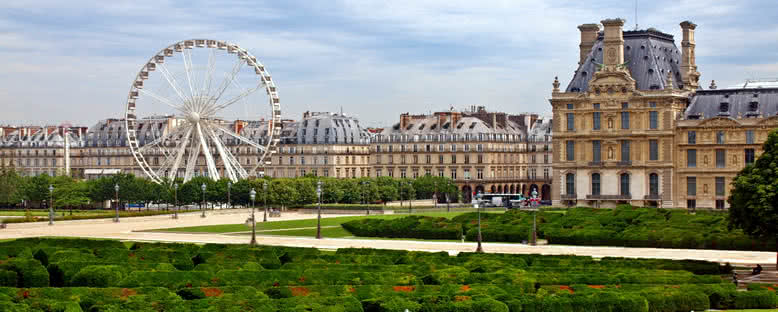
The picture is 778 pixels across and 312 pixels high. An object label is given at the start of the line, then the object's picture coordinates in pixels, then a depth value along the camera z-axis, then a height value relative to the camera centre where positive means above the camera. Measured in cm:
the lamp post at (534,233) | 6821 -429
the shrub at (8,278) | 4509 -431
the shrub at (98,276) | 4400 -417
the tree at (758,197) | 5256 -180
